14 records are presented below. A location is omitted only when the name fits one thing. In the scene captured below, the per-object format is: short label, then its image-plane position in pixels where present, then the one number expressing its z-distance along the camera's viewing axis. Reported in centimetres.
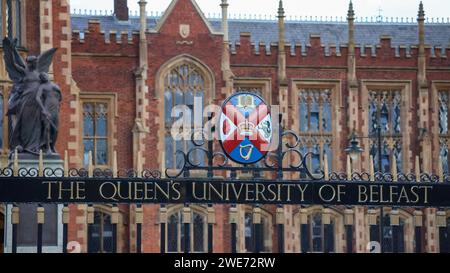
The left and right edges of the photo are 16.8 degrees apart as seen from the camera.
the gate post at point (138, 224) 2893
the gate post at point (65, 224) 2848
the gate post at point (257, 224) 2981
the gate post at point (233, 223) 2920
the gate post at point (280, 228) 2978
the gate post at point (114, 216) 2919
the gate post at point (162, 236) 2928
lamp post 4200
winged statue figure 2925
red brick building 5381
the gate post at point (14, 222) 2836
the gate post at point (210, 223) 2927
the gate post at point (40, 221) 2809
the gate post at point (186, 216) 3006
